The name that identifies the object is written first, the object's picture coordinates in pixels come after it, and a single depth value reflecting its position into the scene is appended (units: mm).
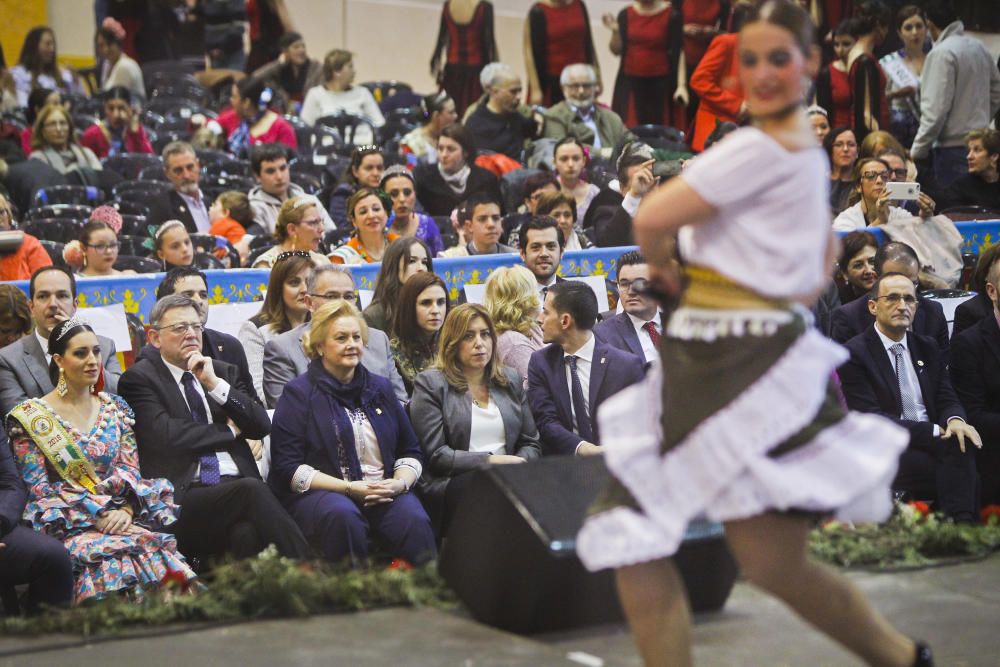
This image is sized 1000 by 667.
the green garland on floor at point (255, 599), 7465
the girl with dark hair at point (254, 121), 20745
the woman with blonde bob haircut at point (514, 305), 11770
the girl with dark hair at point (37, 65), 24001
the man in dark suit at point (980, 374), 11488
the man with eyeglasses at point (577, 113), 20462
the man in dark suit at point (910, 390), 11146
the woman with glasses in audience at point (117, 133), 20581
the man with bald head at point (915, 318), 12112
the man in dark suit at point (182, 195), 16759
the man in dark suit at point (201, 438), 9577
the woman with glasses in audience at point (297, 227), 13964
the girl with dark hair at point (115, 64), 24090
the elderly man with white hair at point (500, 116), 19912
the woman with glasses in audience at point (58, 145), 18142
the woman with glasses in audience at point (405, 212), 14871
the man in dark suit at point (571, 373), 10878
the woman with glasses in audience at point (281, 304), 11711
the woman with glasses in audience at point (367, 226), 13904
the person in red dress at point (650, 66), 22142
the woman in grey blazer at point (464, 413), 10439
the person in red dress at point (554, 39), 22589
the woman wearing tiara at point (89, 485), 9227
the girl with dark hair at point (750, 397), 5153
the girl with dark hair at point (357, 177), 16016
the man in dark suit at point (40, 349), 9963
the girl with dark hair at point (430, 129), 20269
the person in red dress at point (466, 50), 23273
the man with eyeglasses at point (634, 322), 11696
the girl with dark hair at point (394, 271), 11949
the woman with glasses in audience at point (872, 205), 15131
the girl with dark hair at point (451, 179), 17488
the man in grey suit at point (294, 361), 11004
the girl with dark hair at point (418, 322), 11369
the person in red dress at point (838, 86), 19912
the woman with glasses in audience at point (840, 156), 16938
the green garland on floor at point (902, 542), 8536
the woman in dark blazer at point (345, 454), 9651
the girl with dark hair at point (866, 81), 19600
